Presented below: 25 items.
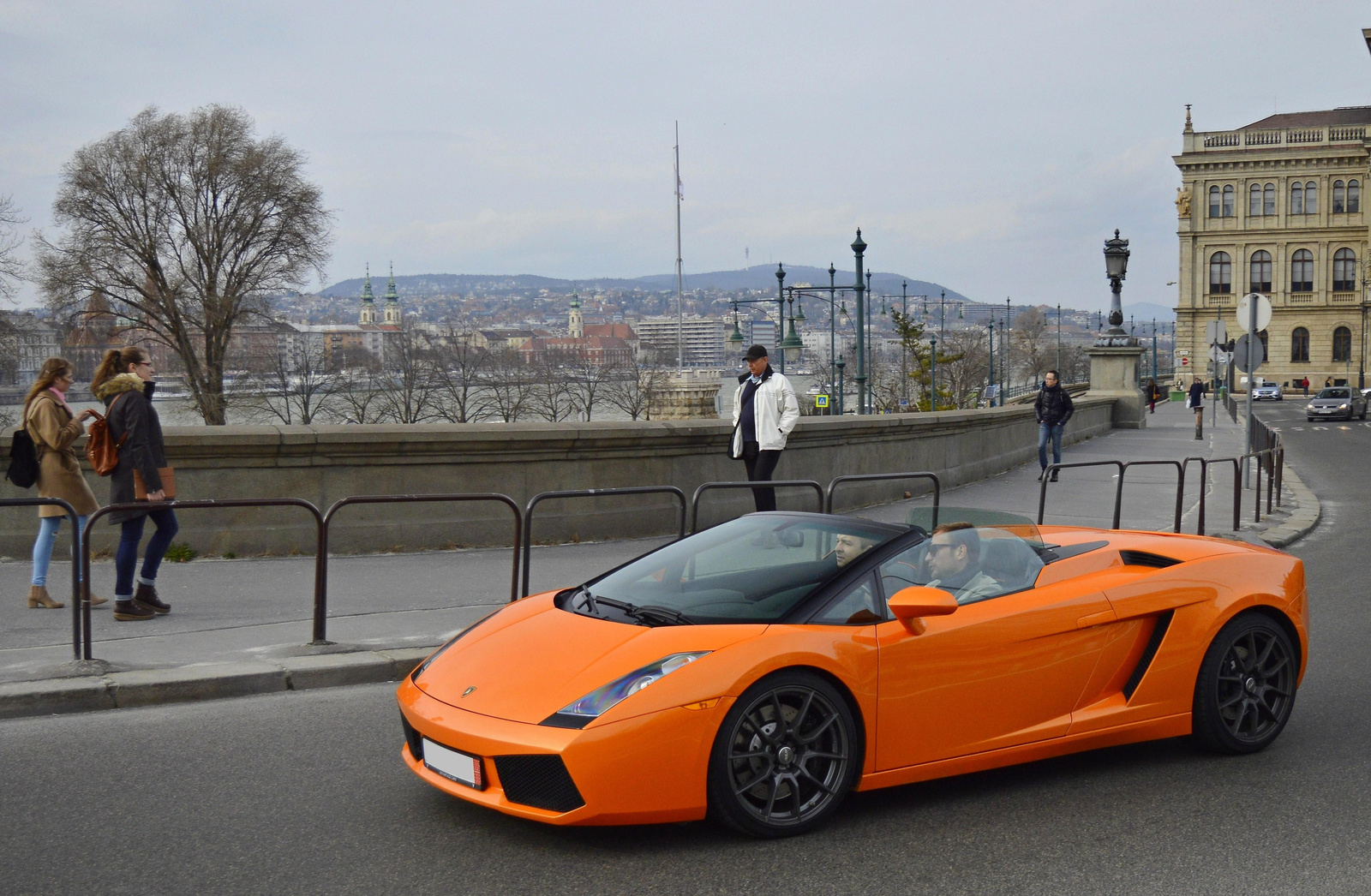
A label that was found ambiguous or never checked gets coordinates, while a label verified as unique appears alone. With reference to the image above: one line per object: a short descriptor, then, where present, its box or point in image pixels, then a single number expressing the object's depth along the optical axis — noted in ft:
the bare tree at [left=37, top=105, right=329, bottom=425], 167.43
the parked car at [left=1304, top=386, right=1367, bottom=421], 176.04
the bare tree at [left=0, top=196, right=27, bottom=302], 153.38
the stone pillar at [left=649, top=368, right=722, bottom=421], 221.87
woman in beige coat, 27.22
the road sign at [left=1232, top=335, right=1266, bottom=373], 61.05
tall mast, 257.75
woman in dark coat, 26.04
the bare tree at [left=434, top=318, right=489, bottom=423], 251.37
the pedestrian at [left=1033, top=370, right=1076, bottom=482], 63.10
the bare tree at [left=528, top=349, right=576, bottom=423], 278.87
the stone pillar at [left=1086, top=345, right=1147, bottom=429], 116.47
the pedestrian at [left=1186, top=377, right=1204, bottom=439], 115.24
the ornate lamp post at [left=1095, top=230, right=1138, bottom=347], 108.78
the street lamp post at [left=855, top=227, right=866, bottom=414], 87.61
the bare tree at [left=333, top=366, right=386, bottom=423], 240.73
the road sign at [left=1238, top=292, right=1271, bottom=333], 57.67
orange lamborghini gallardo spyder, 13.12
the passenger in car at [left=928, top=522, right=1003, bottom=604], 15.56
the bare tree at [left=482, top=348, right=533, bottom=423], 269.85
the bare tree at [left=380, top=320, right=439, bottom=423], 241.76
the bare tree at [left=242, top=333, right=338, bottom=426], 200.85
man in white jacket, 36.91
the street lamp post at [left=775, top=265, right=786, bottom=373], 128.65
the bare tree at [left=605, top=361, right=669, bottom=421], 292.20
